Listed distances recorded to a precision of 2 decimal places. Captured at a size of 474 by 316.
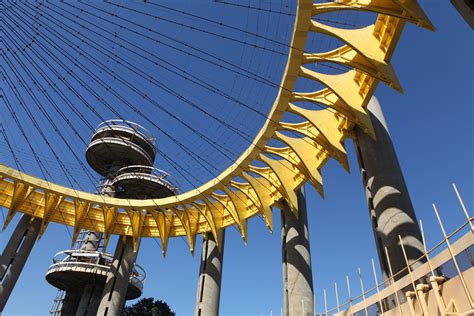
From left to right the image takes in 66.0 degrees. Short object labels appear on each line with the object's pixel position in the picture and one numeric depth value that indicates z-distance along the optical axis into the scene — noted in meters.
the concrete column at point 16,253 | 27.25
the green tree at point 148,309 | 51.52
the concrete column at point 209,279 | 28.22
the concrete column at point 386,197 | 15.27
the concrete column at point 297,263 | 22.33
